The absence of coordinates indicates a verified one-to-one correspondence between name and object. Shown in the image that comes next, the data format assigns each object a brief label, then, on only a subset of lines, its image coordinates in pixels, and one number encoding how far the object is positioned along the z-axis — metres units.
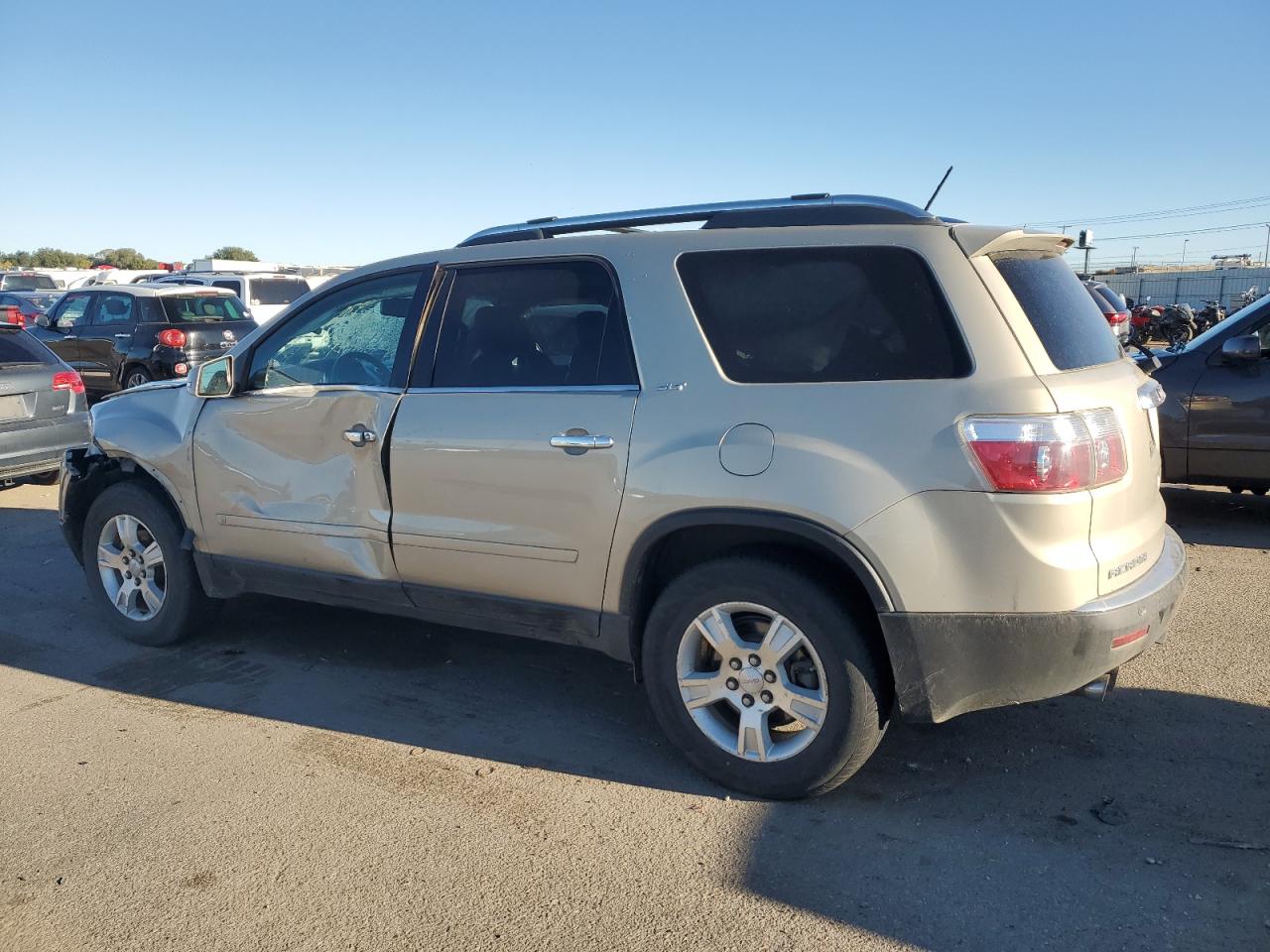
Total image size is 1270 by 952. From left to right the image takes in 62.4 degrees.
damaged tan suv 3.21
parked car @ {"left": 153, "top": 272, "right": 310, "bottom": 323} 17.44
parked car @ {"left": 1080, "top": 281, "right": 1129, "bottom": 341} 11.60
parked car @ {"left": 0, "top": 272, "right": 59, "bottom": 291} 30.92
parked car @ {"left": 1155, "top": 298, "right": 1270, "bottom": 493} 7.11
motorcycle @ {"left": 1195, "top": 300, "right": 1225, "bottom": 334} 26.83
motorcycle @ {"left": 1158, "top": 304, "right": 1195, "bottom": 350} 22.58
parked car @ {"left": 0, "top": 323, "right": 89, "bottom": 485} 8.33
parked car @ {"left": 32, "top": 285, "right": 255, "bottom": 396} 13.98
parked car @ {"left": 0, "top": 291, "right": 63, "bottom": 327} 21.27
